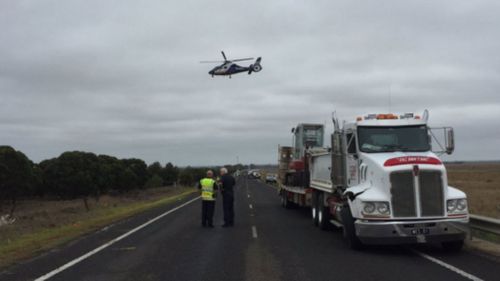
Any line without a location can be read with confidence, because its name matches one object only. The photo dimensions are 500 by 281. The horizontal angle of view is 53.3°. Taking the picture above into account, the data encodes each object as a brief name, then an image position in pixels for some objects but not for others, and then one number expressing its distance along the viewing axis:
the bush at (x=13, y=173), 30.78
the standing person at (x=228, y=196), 16.50
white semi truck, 10.23
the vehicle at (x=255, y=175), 114.97
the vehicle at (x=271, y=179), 74.44
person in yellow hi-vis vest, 16.41
